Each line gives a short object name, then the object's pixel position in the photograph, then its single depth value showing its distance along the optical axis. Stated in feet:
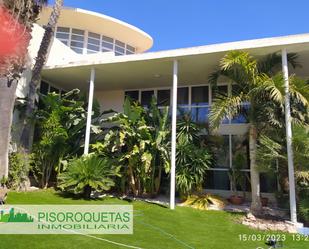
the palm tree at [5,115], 34.12
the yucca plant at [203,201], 36.89
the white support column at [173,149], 34.86
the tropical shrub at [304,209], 30.01
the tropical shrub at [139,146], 38.93
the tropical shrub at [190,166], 38.40
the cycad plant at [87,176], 35.91
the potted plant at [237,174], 41.75
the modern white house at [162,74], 36.22
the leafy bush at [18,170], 37.17
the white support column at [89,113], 40.50
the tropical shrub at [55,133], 40.65
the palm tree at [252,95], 31.99
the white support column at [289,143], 30.55
